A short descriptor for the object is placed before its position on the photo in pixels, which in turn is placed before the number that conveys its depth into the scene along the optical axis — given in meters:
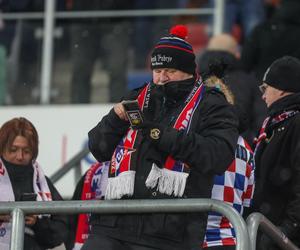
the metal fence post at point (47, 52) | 23.58
